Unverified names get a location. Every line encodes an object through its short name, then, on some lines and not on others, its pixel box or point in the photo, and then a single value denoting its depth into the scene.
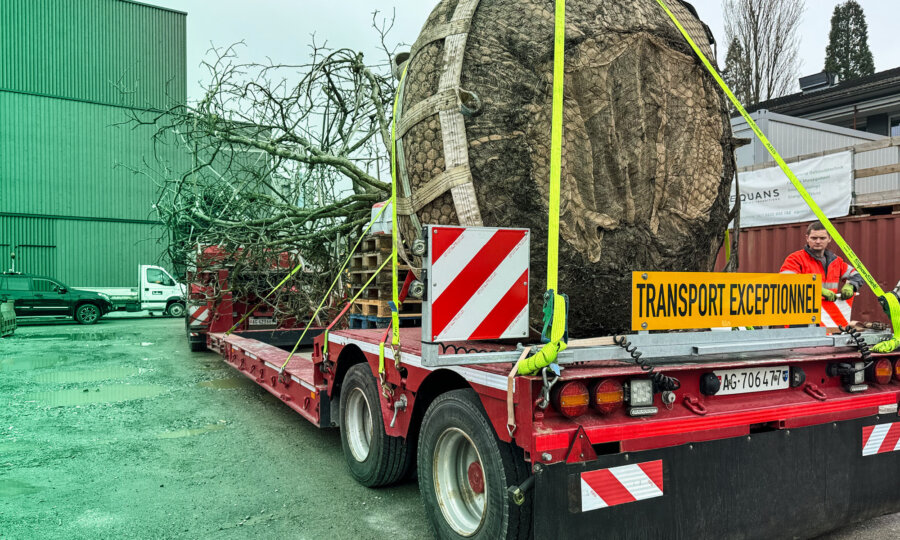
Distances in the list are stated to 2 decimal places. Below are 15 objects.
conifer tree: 29.39
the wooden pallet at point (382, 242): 5.51
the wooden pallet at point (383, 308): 5.37
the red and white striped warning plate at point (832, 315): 3.91
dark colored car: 17.47
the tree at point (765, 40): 21.33
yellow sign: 2.51
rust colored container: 7.84
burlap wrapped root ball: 2.80
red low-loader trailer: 2.30
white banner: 8.38
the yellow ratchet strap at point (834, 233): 2.96
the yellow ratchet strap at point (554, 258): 2.22
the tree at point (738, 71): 21.81
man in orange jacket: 4.61
